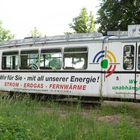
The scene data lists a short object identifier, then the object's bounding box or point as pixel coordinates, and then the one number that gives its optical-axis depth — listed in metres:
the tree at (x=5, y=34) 30.00
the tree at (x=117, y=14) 14.46
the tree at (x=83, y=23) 21.86
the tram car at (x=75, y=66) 7.31
